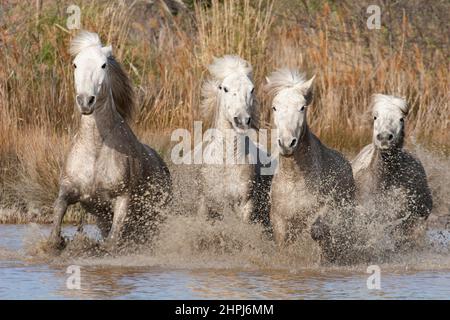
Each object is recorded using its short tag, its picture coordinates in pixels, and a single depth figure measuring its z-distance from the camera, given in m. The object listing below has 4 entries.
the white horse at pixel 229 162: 17.69
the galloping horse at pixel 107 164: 17.33
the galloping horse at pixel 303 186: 16.56
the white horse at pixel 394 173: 18.64
